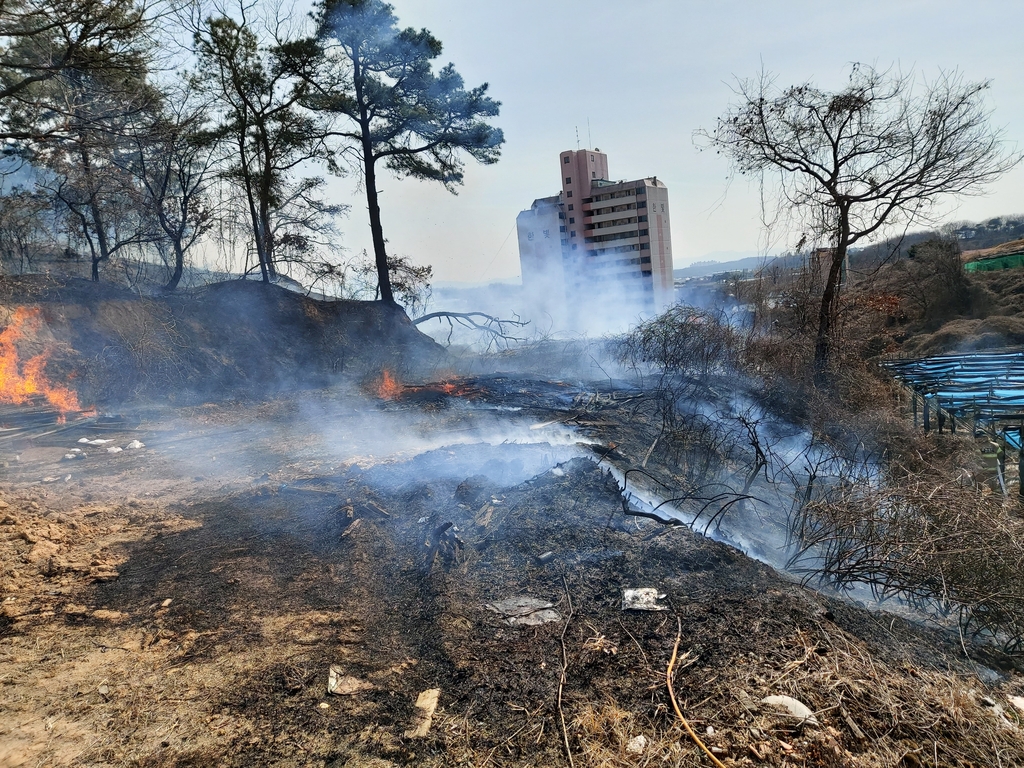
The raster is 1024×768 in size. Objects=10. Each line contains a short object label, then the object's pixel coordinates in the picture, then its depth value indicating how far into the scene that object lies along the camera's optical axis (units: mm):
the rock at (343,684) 3477
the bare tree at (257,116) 15375
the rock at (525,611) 4262
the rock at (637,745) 2967
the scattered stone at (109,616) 4316
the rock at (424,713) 3135
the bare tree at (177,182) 13391
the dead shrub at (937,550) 4230
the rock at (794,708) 3082
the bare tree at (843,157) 12156
